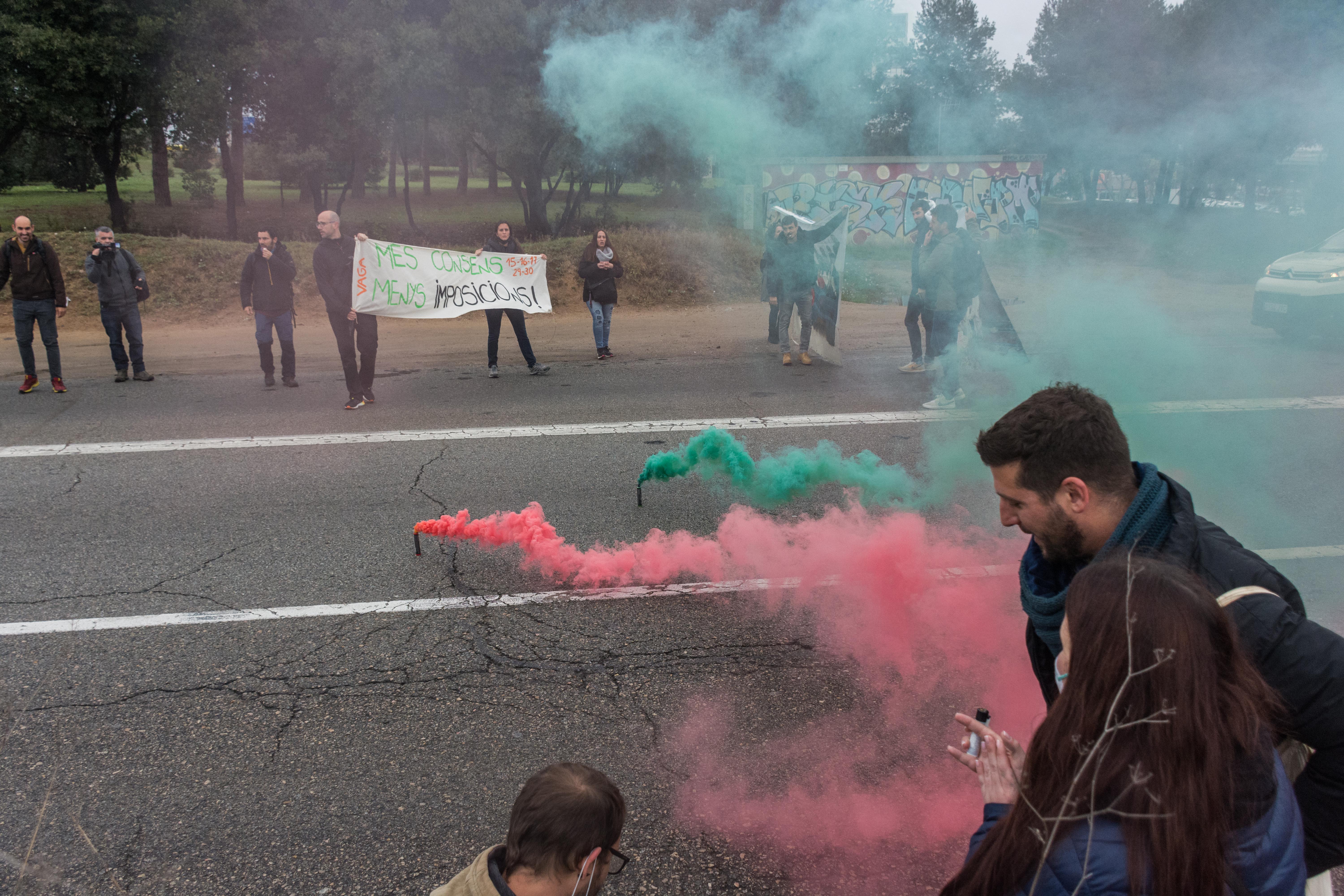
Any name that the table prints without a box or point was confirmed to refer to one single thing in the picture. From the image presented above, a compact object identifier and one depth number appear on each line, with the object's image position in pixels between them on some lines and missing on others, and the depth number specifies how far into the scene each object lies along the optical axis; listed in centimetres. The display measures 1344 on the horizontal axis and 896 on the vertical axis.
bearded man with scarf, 157
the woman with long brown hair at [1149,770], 128
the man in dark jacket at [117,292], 985
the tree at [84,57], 2072
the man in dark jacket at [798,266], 1061
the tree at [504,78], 1750
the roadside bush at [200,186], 3772
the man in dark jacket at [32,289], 929
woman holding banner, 1031
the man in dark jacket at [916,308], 1008
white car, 1069
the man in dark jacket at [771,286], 1098
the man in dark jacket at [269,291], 956
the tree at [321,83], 2072
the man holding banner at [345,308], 865
